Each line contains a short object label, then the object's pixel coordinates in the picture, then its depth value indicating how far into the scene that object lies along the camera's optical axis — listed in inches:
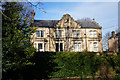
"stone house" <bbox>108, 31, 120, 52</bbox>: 1535.4
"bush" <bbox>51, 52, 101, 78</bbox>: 683.0
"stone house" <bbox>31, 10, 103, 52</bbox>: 1126.4
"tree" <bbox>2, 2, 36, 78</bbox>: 389.1
